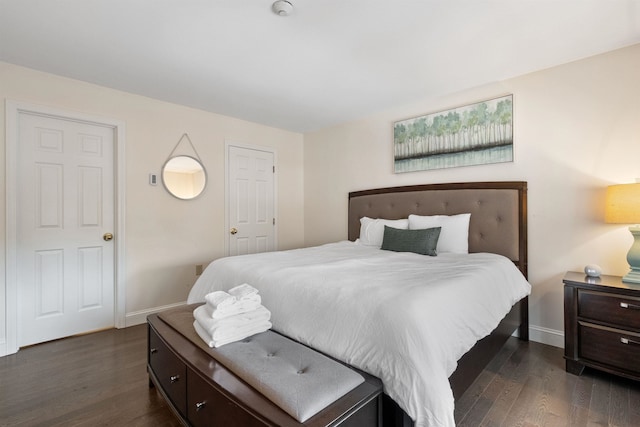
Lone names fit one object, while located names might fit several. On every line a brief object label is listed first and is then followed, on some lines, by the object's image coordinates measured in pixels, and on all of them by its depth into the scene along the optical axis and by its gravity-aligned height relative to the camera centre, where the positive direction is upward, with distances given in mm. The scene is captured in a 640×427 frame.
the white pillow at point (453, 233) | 2805 -189
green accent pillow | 2713 -257
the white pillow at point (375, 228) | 3225 -170
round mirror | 3425 +420
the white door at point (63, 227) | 2635 -128
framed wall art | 2865 +781
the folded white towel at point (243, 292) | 1651 -435
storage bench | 1062 -687
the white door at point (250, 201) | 3988 +171
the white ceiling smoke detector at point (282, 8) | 1806 +1235
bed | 1248 -463
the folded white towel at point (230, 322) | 1506 -559
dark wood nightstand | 1918 -743
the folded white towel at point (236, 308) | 1546 -495
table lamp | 1999 +2
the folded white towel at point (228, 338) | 1488 -622
